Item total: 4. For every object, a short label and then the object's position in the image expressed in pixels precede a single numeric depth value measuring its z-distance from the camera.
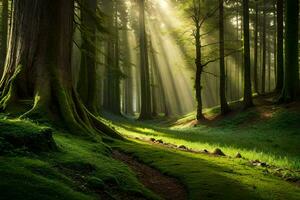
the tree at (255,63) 36.03
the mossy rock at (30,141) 5.96
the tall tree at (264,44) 37.16
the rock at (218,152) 12.02
